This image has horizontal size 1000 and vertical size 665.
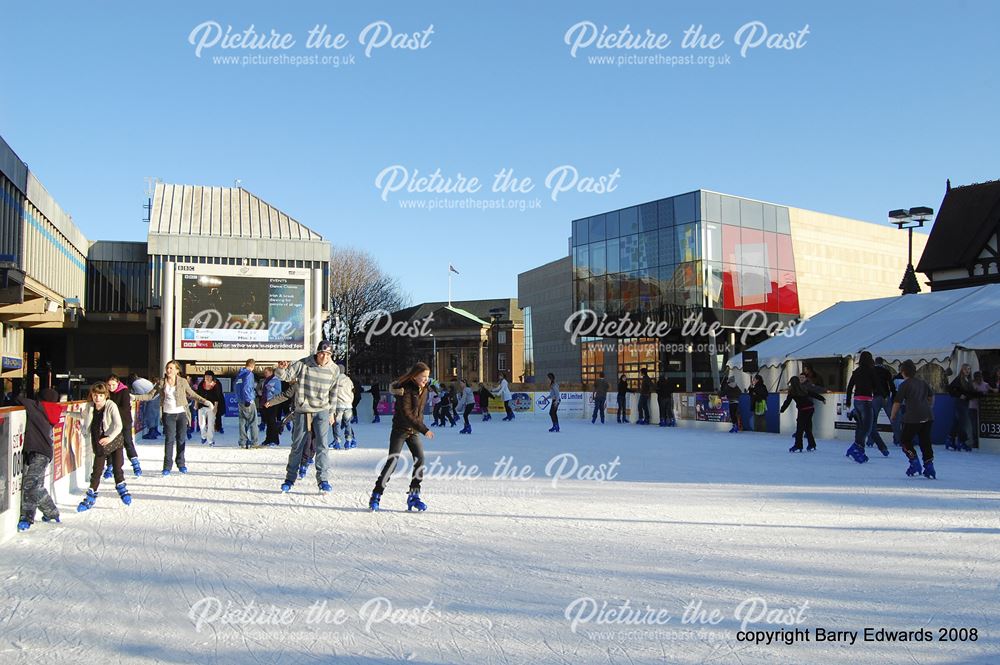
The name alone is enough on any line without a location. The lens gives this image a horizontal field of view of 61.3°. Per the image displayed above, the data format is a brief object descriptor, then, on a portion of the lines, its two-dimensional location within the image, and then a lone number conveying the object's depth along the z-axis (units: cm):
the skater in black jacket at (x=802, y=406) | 1509
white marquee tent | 1991
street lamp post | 2531
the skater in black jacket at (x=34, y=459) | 753
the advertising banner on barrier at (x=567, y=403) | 3406
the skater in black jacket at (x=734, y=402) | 2270
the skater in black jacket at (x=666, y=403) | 2572
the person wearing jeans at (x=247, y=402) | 1545
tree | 5453
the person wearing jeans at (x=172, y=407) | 1147
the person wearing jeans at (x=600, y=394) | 2784
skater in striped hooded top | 946
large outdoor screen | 3169
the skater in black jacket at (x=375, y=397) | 2904
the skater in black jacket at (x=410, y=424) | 829
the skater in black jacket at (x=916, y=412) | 1072
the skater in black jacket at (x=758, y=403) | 2192
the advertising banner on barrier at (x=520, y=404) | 3456
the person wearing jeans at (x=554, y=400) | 2260
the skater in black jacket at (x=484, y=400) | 3097
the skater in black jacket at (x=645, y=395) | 2694
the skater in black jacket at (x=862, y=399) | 1317
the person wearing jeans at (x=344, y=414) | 1151
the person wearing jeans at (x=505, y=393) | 2797
